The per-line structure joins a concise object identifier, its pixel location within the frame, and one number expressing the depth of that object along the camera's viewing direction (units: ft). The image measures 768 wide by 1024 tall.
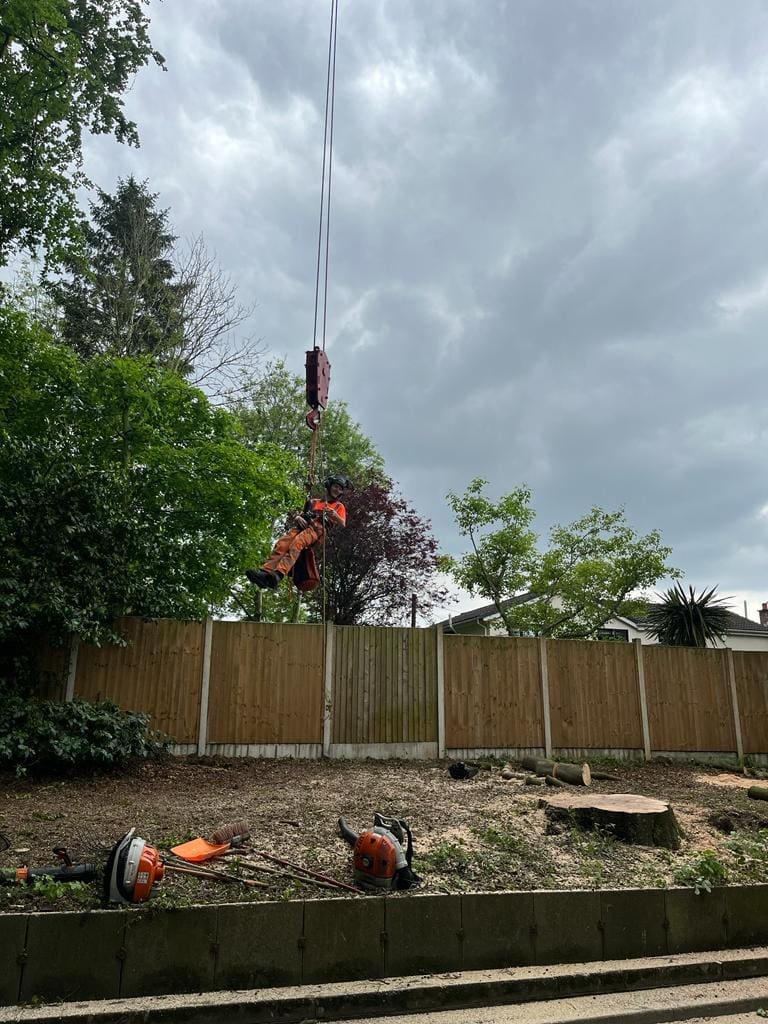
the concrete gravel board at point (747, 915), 13.52
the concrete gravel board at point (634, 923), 12.80
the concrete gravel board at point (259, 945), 10.89
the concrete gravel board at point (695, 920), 13.20
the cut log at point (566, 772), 25.27
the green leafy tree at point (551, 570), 54.65
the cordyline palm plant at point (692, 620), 47.62
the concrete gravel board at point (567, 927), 12.36
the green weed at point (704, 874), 14.08
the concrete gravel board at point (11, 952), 10.09
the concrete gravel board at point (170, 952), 10.57
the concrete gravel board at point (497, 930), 12.00
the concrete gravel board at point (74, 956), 10.24
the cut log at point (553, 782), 24.70
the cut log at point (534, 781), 24.85
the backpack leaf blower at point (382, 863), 12.82
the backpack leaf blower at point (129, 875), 11.10
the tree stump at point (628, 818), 16.96
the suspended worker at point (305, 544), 22.00
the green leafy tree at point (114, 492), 24.52
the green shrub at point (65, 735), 21.88
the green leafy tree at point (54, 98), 34.50
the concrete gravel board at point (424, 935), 11.63
